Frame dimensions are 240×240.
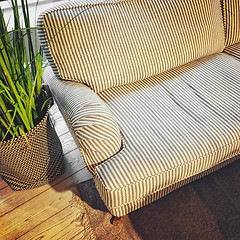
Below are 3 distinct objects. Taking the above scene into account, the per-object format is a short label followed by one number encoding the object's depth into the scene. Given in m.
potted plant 0.88
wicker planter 1.05
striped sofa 0.91
